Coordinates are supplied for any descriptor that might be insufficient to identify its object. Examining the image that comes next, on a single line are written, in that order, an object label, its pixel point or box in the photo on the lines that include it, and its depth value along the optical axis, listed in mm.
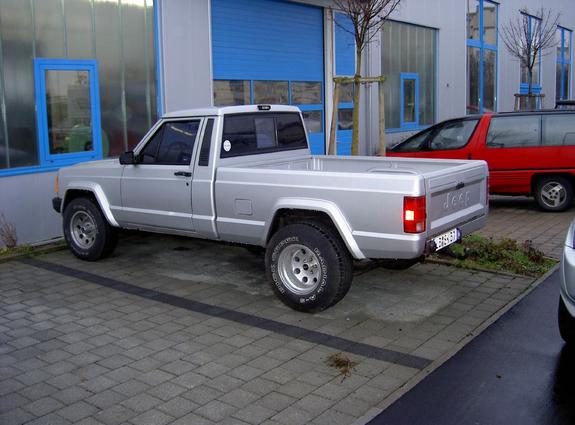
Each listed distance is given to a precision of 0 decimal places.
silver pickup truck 5555
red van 11023
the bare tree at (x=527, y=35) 21717
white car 4531
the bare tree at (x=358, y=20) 10609
